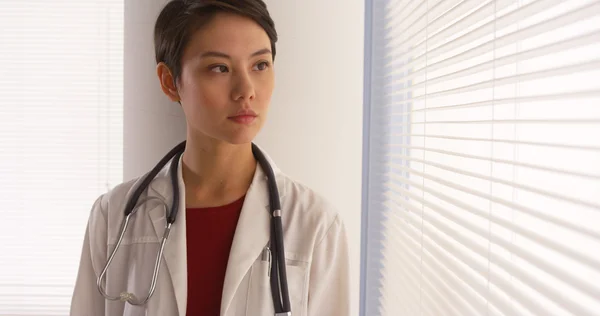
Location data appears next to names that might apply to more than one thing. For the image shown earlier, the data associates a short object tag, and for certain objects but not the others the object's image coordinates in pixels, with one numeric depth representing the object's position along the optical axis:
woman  1.16
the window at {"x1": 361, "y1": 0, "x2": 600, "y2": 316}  0.68
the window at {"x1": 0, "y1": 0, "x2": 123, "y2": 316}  2.47
